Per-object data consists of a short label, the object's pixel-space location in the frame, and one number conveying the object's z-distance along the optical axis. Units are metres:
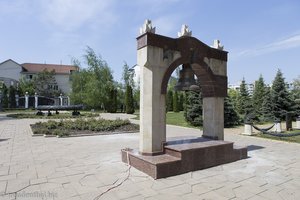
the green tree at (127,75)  42.03
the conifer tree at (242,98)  27.42
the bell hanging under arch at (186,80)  5.84
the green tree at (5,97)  36.88
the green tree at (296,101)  19.00
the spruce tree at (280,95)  19.09
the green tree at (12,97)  37.34
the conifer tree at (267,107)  18.30
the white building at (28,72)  47.66
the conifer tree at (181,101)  32.19
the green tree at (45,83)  44.38
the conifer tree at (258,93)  26.91
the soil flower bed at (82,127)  9.55
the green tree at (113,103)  29.74
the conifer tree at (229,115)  14.11
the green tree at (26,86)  41.46
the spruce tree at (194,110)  14.15
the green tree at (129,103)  26.68
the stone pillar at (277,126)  11.31
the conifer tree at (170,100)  32.32
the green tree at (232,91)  40.31
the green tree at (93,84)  30.42
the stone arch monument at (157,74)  4.89
